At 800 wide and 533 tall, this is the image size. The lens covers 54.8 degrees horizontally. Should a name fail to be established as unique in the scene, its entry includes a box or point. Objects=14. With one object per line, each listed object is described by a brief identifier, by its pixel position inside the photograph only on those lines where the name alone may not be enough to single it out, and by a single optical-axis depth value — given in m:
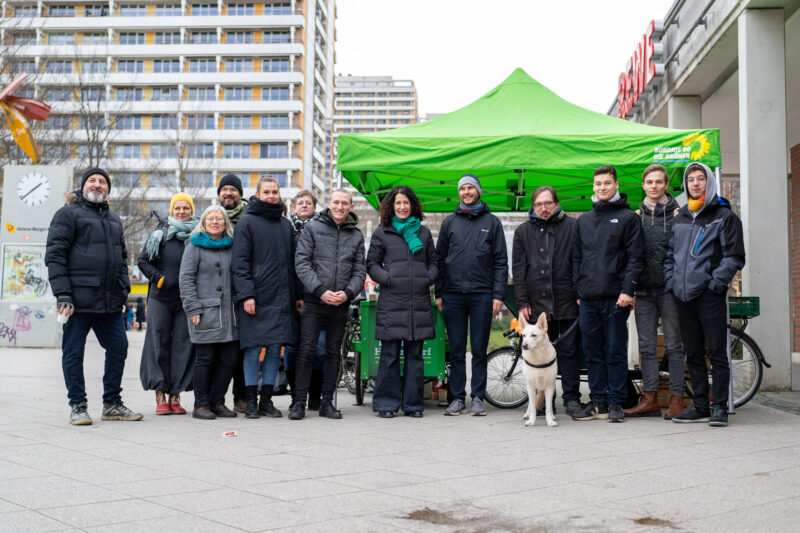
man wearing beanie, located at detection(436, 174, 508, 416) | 7.94
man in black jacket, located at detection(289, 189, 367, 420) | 7.73
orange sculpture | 21.67
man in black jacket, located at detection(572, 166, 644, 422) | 7.46
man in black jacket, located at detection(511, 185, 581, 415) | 7.86
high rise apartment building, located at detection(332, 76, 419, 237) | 99.17
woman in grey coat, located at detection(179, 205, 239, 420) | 7.53
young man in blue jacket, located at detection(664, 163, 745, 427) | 7.02
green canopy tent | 8.59
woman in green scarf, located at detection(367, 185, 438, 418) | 7.86
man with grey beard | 6.88
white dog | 7.15
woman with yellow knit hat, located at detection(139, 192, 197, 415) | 7.73
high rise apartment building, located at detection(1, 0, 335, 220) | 81.44
